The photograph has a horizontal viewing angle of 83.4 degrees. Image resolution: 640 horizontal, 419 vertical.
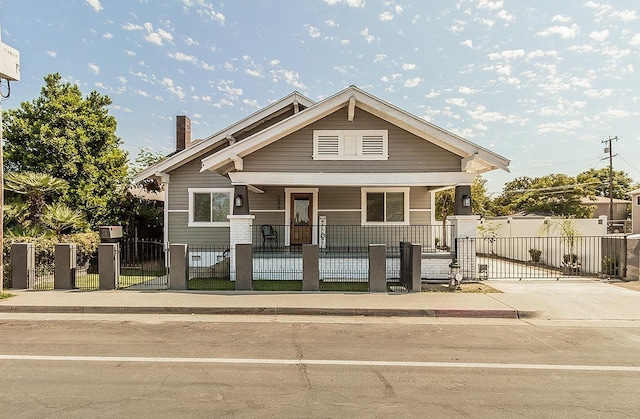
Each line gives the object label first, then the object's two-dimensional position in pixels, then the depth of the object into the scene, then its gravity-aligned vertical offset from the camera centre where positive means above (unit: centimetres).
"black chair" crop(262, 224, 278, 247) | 1461 -84
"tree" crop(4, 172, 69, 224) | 1249 +93
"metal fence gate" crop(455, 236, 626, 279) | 1169 -177
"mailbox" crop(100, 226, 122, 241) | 1293 -70
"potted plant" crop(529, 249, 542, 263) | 1641 -188
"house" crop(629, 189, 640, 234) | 3422 +33
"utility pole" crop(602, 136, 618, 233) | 3968 +730
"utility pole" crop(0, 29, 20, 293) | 938 +391
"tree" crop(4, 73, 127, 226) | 1421 +278
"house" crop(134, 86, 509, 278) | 1150 +194
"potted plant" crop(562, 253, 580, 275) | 1359 -194
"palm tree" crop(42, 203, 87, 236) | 1266 -22
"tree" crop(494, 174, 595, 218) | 3750 +185
